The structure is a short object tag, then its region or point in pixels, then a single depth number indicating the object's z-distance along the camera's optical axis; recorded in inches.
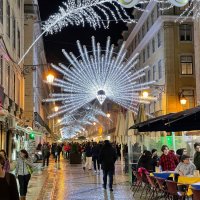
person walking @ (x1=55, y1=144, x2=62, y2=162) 1808.8
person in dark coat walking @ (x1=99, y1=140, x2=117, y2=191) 735.7
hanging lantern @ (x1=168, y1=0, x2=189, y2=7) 498.0
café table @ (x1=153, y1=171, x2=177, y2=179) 613.6
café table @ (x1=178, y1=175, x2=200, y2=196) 518.6
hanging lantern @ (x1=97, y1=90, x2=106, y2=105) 1304.6
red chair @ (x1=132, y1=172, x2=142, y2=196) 676.1
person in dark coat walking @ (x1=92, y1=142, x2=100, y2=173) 1235.3
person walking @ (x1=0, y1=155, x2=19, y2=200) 240.5
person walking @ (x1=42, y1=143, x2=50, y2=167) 1542.1
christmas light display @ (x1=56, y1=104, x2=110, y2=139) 3604.8
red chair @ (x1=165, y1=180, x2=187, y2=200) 483.8
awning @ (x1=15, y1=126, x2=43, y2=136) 1059.7
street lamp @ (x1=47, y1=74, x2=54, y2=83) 1173.7
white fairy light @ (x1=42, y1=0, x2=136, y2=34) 779.4
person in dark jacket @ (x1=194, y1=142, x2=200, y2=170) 678.5
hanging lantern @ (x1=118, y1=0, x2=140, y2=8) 487.8
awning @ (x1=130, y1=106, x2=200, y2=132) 525.3
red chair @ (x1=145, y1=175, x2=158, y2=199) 586.9
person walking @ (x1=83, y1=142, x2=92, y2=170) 1350.9
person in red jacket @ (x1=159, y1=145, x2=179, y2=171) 668.7
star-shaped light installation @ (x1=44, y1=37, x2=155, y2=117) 1197.7
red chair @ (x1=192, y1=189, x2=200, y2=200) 397.8
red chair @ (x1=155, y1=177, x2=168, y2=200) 549.3
